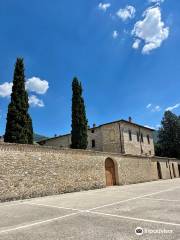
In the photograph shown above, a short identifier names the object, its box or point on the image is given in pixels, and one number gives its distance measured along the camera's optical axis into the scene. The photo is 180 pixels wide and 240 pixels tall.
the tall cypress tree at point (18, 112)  13.96
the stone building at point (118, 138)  26.48
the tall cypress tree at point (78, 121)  18.34
